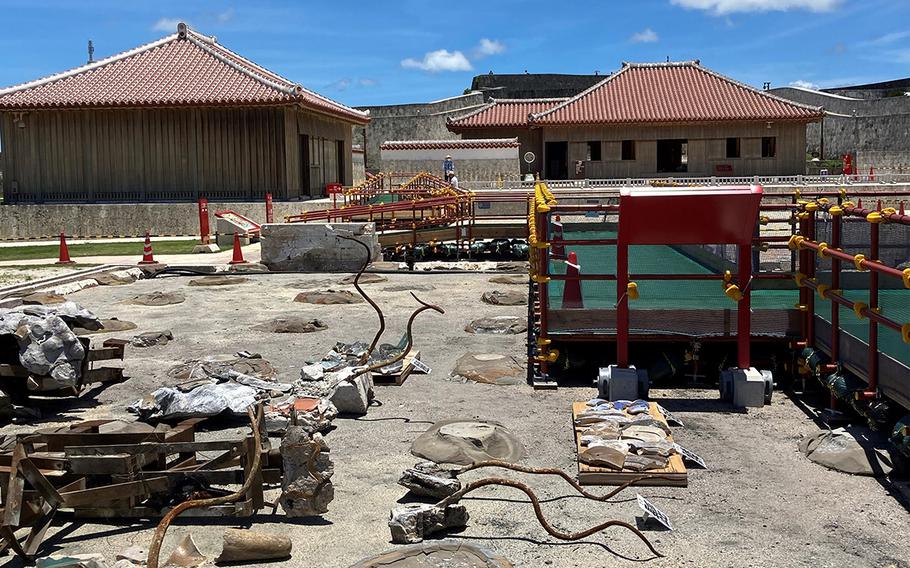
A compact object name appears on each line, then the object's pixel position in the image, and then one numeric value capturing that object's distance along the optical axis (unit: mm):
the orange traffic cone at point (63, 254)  18808
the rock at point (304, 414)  6893
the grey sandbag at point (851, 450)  6121
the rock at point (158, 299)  14234
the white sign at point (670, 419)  7312
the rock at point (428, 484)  5547
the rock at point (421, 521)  4977
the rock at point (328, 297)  14172
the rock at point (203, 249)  21875
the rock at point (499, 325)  11571
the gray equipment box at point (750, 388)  7840
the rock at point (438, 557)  4668
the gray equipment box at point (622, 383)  7922
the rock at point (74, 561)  4414
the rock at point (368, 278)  16641
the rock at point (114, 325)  11891
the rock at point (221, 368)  8836
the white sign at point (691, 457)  6238
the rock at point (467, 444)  6512
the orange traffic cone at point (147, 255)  18797
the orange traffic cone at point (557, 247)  10736
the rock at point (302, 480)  5344
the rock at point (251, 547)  4750
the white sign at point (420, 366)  9422
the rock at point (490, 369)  8992
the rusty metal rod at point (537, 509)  5004
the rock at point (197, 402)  7375
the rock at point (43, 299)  13101
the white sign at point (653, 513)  5172
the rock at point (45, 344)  7375
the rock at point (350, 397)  7711
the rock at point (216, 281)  16438
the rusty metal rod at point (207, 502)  4148
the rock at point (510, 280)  16402
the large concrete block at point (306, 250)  18984
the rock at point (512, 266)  18484
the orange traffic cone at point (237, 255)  19031
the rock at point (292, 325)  11758
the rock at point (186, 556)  4723
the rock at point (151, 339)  10820
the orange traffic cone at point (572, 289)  9211
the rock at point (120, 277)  16797
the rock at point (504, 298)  13844
